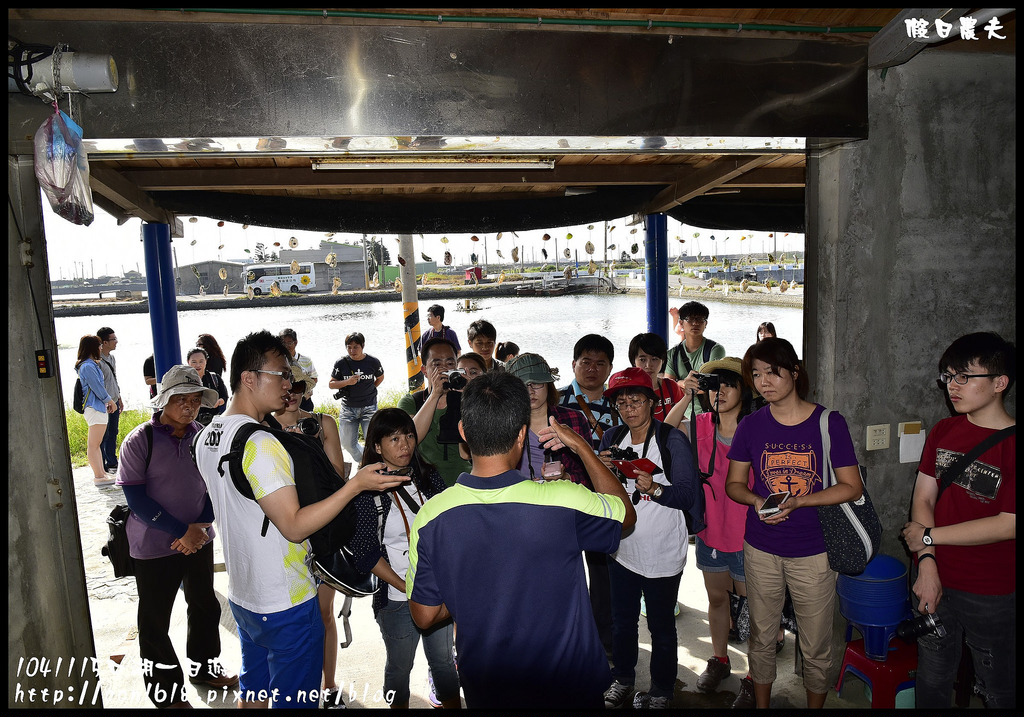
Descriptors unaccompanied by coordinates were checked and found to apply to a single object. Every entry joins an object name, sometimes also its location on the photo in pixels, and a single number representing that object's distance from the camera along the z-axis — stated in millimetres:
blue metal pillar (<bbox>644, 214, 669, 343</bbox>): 6578
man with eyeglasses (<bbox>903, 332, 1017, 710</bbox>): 2209
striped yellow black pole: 8312
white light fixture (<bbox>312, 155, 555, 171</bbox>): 3586
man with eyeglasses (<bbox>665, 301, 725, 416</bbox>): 4492
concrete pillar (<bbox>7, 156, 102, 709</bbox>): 2520
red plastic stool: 2613
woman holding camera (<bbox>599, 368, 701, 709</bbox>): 2623
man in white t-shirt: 2094
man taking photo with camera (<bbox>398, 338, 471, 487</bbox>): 3094
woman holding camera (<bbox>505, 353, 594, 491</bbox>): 2732
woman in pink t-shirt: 2916
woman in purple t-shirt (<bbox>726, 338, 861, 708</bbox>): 2461
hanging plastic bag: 2221
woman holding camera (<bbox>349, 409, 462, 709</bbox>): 2324
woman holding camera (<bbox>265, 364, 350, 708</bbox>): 2834
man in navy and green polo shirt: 1548
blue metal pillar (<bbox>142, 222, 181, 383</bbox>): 5664
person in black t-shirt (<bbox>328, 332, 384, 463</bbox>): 6000
